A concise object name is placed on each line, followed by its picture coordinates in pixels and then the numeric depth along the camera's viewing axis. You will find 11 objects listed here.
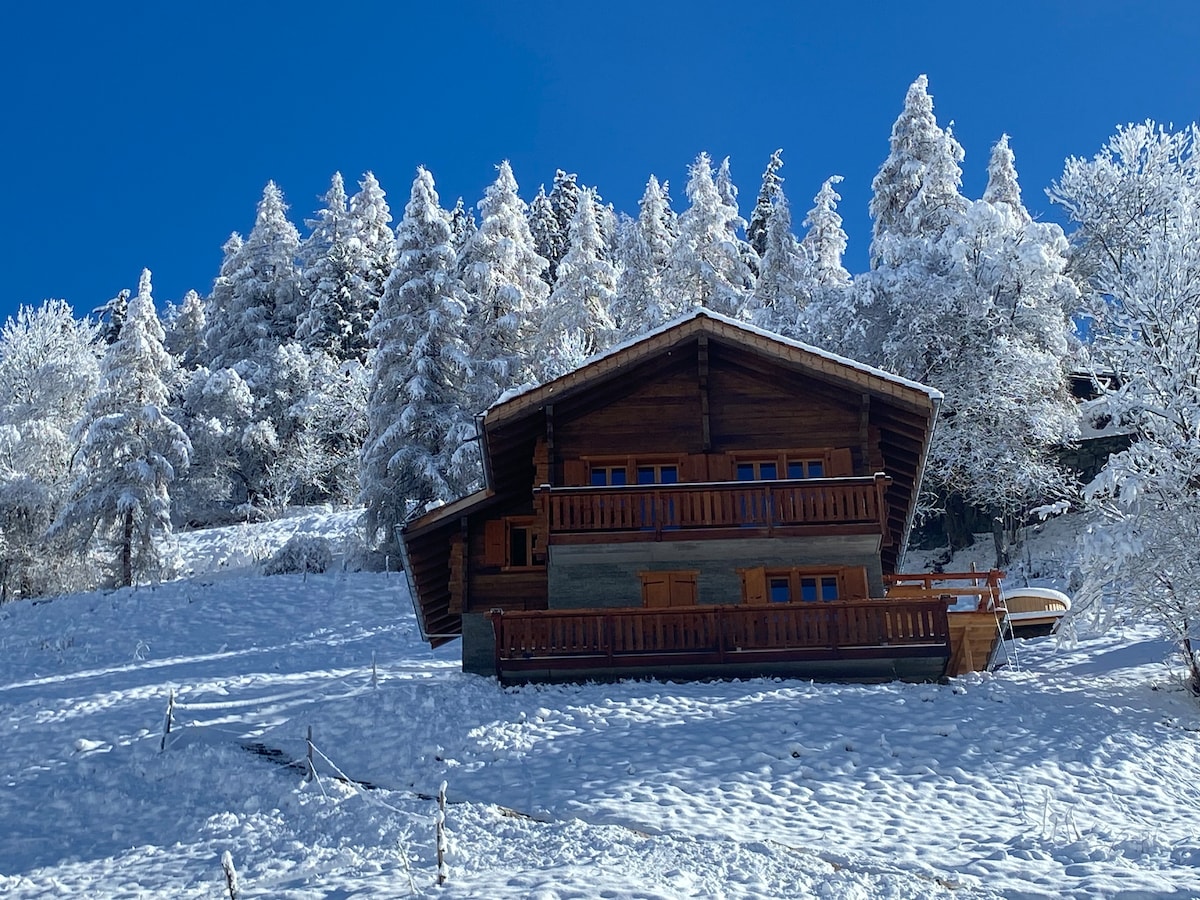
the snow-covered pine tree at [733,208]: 51.06
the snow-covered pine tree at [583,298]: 45.69
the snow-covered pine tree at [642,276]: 44.81
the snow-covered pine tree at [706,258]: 45.38
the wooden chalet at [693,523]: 19.33
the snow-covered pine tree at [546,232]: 69.81
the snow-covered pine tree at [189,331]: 68.00
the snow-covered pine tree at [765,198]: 63.41
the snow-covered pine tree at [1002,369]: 32.50
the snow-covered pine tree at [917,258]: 34.00
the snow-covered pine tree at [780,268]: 45.59
